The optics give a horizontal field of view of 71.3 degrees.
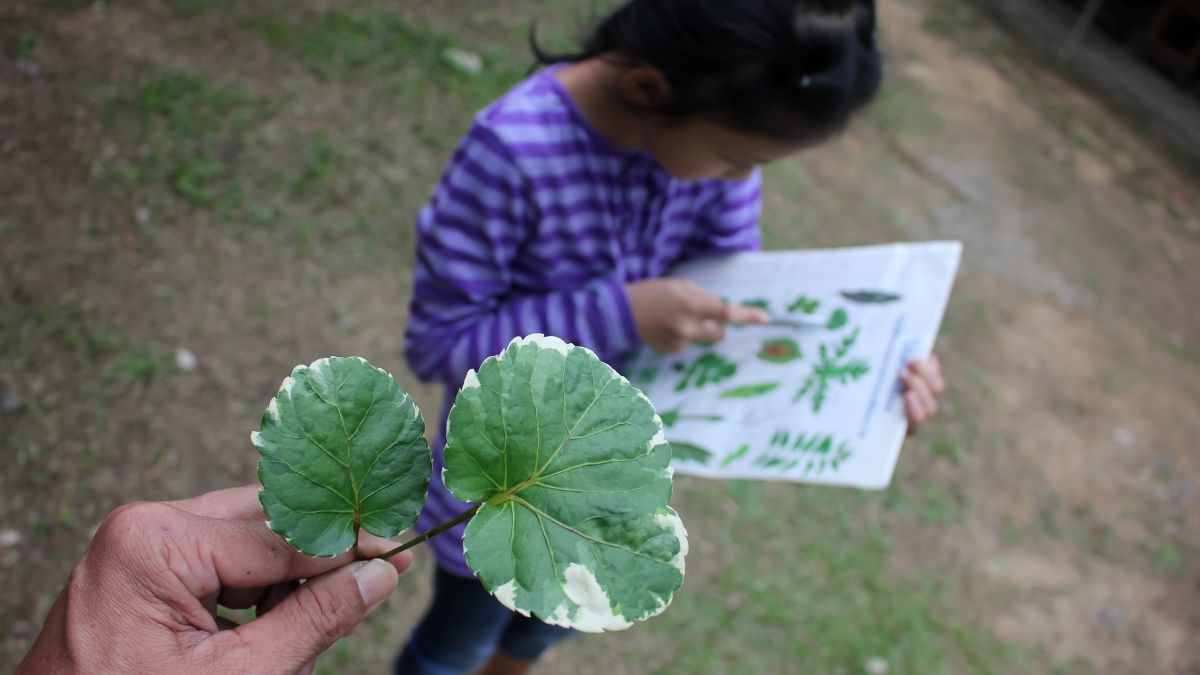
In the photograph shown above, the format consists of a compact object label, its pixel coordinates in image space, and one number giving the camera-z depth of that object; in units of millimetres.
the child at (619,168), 1041
